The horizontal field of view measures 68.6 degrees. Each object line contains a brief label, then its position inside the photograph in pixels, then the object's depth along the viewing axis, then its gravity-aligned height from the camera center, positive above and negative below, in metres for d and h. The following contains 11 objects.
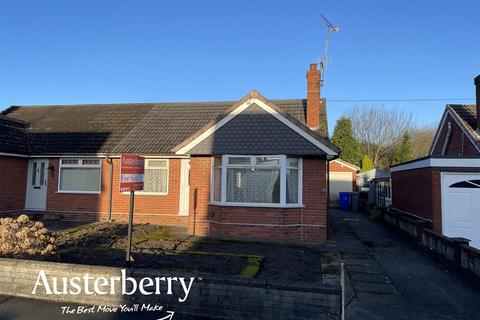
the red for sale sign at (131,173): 6.38 +0.31
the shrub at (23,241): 6.83 -1.06
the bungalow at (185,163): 10.64 +0.97
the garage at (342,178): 30.59 +1.46
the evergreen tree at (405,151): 37.97 +4.82
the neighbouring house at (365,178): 29.02 +1.51
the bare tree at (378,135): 44.50 +7.66
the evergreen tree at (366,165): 38.56 +3.27
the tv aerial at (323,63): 17.75 +6.85
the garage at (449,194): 11.42 +0.09
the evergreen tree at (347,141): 40.41 +6.23
